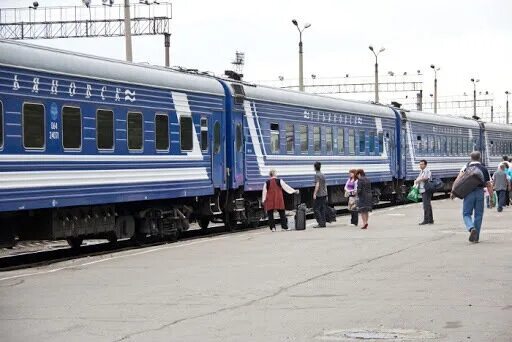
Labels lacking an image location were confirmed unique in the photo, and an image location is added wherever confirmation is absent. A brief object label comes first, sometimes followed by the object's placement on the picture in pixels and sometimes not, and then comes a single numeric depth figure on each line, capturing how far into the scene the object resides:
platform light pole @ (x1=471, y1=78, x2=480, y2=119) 99.56
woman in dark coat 27.12
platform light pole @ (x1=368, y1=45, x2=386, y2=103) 67.04
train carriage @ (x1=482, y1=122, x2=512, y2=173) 60.19
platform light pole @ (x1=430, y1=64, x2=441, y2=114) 81.45
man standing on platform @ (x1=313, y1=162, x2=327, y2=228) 28.17
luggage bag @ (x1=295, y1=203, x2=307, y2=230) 27.27
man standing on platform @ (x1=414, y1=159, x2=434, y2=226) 28.34
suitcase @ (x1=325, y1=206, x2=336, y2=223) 29.64
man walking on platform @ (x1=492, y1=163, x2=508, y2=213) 36.09
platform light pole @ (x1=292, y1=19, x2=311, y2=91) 51.43
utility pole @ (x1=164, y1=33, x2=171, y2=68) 43.56
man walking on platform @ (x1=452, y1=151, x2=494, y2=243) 21.55
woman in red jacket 27.78
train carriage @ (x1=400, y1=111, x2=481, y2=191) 45.53
